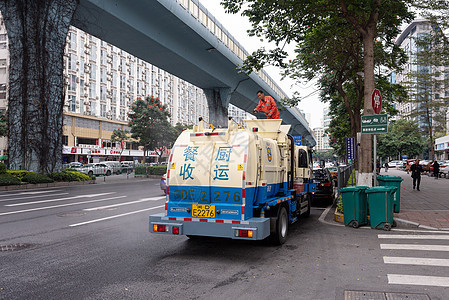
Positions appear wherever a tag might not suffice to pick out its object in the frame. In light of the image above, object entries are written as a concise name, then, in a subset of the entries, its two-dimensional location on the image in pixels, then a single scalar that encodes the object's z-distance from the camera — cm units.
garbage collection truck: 640
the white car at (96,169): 3700
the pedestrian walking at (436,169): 3200
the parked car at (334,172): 2241
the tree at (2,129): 4055
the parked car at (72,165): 3872
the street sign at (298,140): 2182
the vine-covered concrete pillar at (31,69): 2136
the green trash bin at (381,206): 909
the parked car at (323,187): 1460
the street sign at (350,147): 2255
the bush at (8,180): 2003
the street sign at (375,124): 1016
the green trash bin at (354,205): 944
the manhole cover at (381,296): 452
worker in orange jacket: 898
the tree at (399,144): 6775
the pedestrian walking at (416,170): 2048
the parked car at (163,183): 1800
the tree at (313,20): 1129
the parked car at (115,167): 4219
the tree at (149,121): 4669
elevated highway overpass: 2061
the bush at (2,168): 2082
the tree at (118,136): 5637
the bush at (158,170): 3753
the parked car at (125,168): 4311
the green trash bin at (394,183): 1164
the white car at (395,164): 6722
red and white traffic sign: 1070
